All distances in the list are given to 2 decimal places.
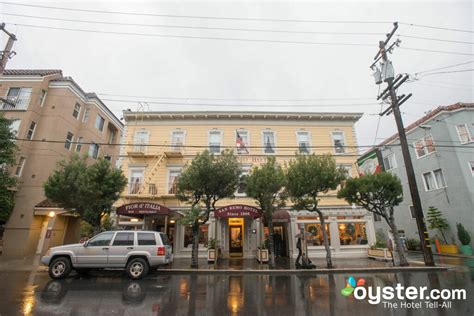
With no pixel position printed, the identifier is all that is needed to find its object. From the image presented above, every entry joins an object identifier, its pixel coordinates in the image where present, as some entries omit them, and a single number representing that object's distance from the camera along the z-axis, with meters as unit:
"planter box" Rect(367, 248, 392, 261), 13.68
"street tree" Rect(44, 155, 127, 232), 12.33
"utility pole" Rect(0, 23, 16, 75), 13.19
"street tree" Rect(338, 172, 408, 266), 13.00
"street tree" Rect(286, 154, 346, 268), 12.44
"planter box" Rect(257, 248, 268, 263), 13.82
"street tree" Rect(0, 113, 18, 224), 14.22
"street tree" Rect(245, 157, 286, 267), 12.38
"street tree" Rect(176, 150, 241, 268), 12.91
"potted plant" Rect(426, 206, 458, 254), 17.33
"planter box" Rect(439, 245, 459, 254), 17.05
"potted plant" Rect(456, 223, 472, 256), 16.26
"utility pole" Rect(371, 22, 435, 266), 11.98
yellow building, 16.42
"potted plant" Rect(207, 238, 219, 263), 13.90
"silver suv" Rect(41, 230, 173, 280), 9.52
